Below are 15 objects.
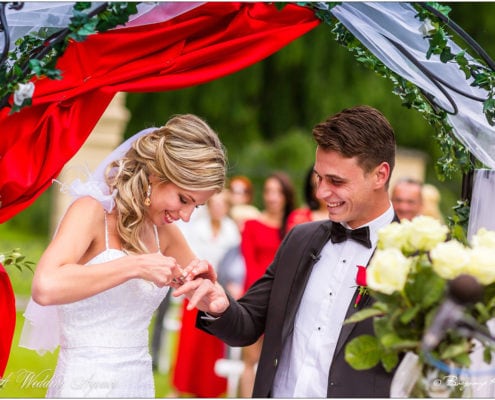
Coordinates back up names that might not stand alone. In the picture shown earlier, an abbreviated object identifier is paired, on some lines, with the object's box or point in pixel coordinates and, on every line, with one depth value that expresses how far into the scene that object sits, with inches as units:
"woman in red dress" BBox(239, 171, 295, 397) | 315.6
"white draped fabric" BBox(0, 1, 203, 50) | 136.3
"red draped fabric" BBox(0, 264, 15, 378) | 153.4
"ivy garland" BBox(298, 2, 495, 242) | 144.9
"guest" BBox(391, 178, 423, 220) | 287.9
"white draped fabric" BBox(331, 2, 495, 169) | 145.9
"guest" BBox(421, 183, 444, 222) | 362.6
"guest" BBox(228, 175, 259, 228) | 408.8
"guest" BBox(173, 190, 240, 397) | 339.9
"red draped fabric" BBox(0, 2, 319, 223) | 147.9
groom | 145.0
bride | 149.2
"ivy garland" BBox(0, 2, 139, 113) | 129.7
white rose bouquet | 106.0
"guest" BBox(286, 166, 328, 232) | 296.8
